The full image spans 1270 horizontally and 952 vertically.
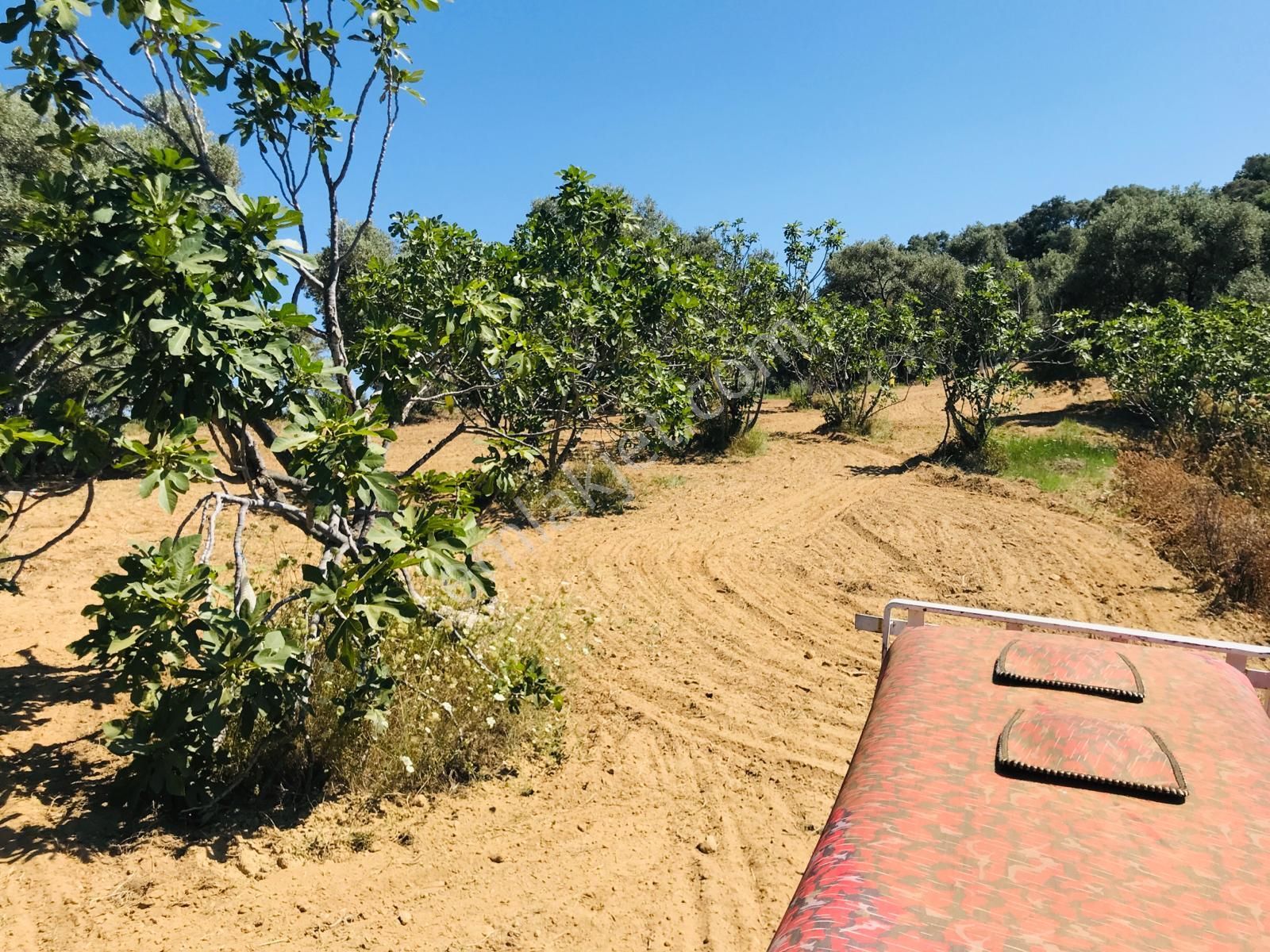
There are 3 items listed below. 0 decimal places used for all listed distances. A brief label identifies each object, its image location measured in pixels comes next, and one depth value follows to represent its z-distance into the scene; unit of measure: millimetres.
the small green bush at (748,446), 14305
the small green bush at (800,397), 20688
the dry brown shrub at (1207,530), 7055
